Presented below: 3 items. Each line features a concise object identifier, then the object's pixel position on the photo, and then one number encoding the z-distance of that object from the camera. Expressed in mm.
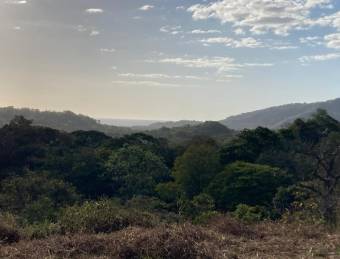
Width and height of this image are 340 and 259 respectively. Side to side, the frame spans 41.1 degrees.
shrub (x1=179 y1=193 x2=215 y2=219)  15664
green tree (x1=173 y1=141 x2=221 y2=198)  31109
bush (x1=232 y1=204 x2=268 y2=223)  16956
